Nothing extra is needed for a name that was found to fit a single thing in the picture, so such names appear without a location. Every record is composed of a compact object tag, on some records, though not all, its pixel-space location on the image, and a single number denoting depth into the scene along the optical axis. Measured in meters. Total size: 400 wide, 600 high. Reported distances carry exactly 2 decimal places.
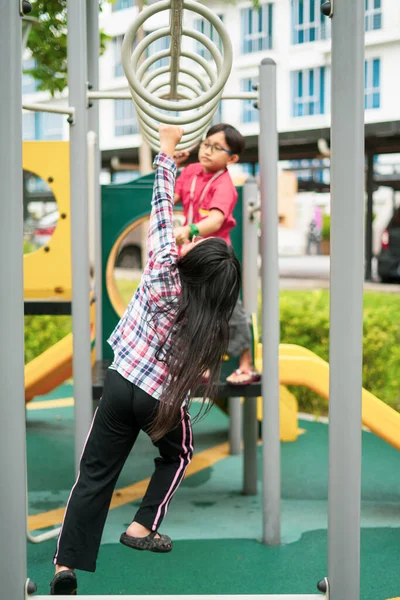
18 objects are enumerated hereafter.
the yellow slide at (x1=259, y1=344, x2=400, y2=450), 3.81
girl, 2.25
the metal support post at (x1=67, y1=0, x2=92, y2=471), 3.10
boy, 3.36
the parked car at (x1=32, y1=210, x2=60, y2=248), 16.52
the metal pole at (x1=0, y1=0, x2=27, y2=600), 1.97
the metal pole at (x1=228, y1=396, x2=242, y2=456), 4.99
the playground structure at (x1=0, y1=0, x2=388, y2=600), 1.97
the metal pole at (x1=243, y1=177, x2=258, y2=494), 4.17
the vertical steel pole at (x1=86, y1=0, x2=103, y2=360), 4.29
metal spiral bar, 2.27
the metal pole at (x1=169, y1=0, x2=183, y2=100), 2.22
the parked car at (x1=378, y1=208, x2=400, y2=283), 14.55
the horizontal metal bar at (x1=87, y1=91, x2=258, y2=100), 3.34
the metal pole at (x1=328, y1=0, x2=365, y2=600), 1.99
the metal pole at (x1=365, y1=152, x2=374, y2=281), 14.20
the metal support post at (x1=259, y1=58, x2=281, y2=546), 3.34
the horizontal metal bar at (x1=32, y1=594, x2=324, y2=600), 2.02
